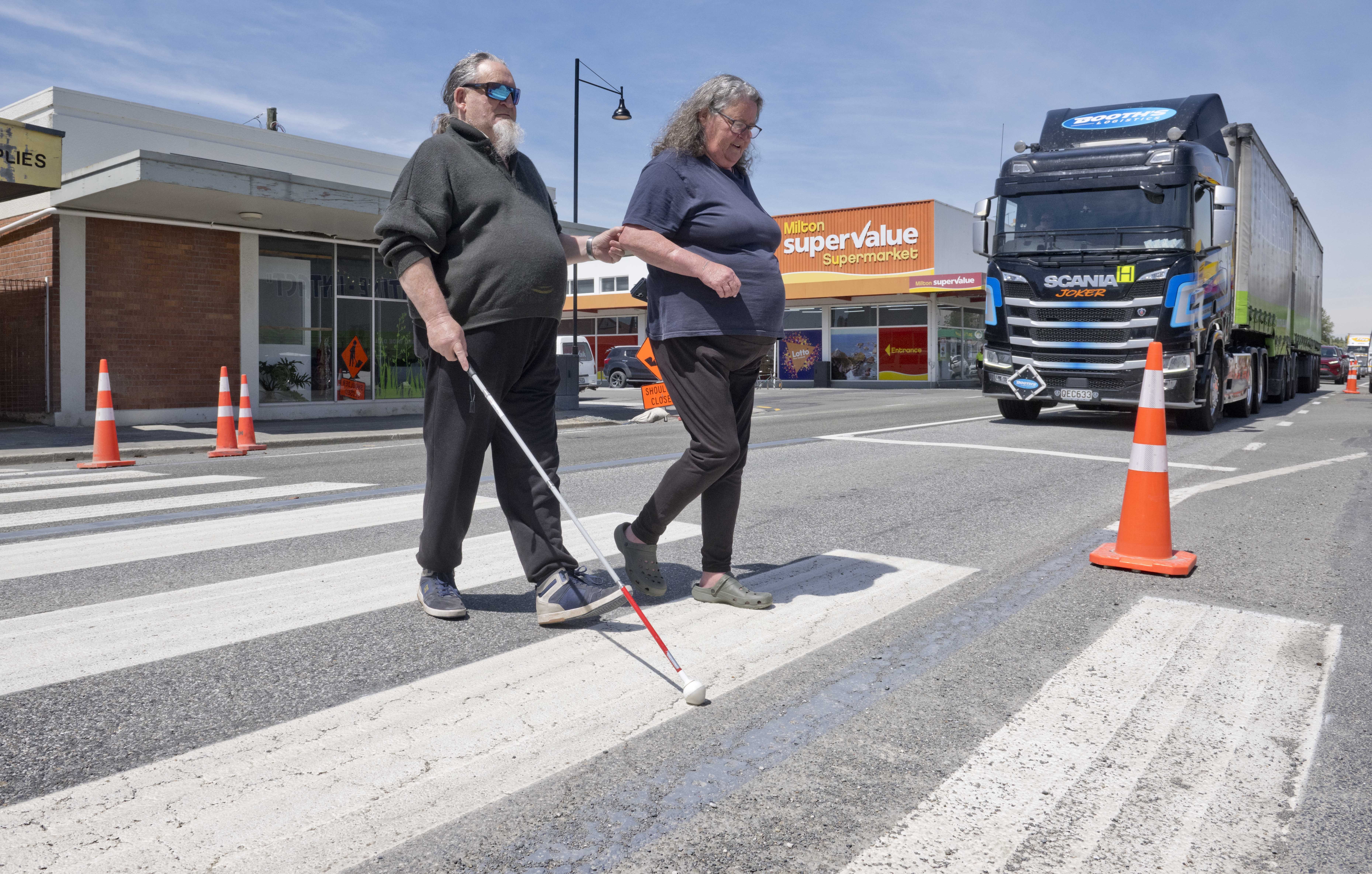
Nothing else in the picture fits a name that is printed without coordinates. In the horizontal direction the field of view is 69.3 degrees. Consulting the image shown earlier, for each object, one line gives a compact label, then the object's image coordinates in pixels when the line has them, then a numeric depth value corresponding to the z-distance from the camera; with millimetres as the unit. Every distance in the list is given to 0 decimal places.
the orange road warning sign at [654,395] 17344
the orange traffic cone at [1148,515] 4496
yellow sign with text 11570
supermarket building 13617
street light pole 21859
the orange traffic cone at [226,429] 10414
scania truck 11750
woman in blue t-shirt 3500
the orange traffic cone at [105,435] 9422
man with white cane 3240
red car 46969
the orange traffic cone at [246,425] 10992
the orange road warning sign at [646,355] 16672
